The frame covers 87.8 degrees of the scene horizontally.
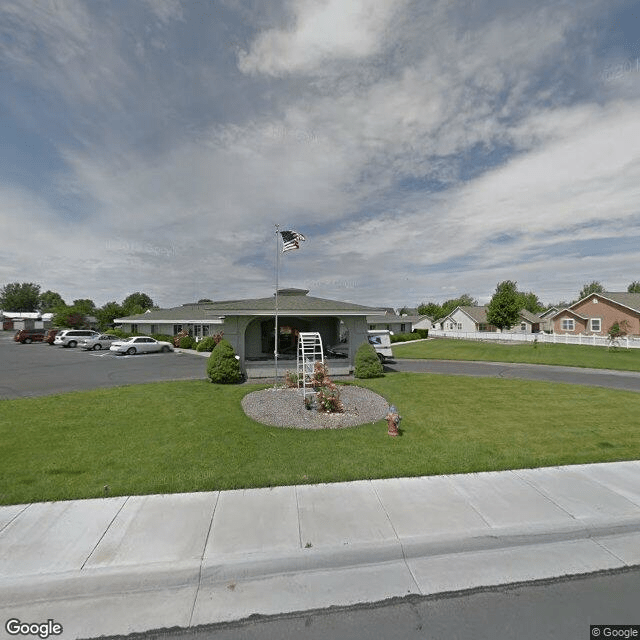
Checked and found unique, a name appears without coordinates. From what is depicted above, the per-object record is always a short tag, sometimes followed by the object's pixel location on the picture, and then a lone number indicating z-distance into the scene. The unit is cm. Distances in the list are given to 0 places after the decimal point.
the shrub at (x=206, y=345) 2965
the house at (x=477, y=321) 5547
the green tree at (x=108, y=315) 5503
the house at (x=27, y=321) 7246
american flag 1223
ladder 1121
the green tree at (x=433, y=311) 9106
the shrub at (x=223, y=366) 1391
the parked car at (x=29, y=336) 3756
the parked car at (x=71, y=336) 3331
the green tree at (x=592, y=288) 9148
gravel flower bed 870
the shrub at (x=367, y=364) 1523
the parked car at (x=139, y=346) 2745
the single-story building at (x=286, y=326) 1533
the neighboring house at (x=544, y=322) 6509
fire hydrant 764
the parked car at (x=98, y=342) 3081
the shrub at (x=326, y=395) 939
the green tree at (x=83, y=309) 6092
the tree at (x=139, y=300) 9844
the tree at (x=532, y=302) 9306
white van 2148
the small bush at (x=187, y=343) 3238
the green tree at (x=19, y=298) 10556
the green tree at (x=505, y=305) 4431
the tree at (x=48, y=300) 11025
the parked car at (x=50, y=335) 3549
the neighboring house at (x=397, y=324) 4969
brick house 3603
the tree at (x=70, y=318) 5659
